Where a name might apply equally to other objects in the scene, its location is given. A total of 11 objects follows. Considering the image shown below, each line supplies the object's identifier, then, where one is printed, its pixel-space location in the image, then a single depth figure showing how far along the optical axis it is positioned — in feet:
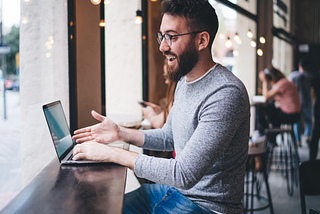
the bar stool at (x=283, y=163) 11.90
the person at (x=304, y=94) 19.90
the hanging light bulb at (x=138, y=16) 8.50
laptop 4.15
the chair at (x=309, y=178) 4.75
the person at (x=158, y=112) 8.14
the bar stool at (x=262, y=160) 8.79
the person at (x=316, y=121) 13.76
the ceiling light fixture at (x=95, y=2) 6.61
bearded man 3.60
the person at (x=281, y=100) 15.39
